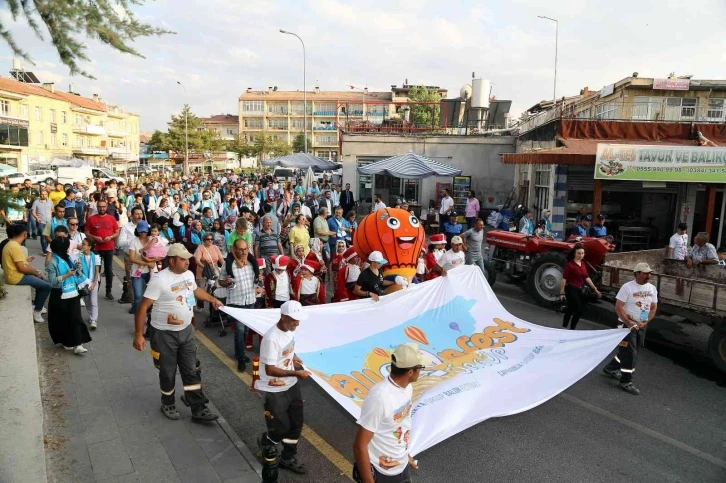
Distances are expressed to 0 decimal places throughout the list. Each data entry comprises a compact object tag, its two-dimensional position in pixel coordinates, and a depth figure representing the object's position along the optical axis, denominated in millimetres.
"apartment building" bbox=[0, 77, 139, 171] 51969
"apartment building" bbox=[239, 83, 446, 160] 89500
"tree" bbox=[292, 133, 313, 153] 74912
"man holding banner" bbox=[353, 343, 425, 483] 3330
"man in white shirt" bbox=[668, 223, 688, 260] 10926
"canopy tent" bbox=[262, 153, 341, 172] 22812
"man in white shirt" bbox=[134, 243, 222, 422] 5469
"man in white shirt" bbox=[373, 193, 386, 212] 15291
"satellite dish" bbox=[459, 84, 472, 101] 28058
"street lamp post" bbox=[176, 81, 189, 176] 48625
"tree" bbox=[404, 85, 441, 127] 50594
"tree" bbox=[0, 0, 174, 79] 4250
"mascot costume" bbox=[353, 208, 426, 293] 8500
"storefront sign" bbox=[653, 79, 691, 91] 21542
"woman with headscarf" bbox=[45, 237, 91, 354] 7070
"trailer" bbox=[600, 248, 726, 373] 7578
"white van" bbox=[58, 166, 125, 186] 39281
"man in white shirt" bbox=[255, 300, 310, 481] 4582
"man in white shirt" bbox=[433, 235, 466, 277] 9641
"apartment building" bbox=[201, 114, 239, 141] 101688
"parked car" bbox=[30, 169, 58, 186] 37956
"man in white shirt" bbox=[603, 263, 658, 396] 6852
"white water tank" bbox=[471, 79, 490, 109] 26734
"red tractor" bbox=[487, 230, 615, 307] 10328
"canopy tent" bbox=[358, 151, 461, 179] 17672
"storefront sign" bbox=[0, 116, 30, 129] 45578
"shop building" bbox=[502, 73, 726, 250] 15156
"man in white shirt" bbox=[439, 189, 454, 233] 17738
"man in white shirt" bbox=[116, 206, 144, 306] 9923
